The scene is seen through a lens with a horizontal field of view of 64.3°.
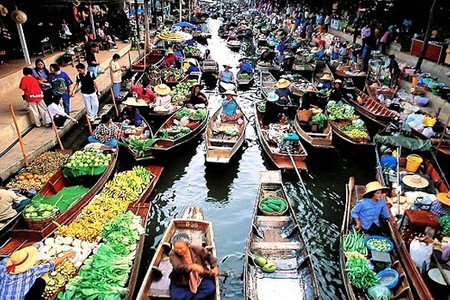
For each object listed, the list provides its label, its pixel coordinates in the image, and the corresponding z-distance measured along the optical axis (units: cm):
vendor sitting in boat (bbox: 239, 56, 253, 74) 1961
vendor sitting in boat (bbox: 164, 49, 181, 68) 1860
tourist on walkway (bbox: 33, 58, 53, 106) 1080
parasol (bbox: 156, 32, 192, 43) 1919
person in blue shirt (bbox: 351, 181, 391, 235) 691
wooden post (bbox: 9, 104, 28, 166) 907
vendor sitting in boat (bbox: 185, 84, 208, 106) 1402
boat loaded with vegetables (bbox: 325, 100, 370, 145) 1138
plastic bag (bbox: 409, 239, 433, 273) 623
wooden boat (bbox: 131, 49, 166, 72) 1922
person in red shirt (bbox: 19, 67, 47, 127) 1015
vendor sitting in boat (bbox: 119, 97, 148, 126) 1138
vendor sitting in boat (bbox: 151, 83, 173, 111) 1326
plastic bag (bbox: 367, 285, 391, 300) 567
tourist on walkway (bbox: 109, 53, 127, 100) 1310
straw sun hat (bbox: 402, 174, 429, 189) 846
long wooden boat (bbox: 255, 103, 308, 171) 1027
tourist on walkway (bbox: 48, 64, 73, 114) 1105
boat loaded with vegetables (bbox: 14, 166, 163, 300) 558
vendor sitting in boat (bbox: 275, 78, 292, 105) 1342
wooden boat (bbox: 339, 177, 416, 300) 566
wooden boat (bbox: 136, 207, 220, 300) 561
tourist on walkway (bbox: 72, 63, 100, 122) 1142
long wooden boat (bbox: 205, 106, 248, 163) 1031
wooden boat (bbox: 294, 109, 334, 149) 1109
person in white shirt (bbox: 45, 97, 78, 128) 1100
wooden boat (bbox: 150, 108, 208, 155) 1051
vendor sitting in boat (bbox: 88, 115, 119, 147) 1035
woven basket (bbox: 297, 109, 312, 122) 1233
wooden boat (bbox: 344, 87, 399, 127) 1254
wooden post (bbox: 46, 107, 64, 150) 1006
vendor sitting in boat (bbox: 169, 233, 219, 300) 487
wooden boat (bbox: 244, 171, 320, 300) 602
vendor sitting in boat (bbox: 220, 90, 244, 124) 1232
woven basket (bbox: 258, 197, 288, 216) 780
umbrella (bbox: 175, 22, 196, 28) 2320
